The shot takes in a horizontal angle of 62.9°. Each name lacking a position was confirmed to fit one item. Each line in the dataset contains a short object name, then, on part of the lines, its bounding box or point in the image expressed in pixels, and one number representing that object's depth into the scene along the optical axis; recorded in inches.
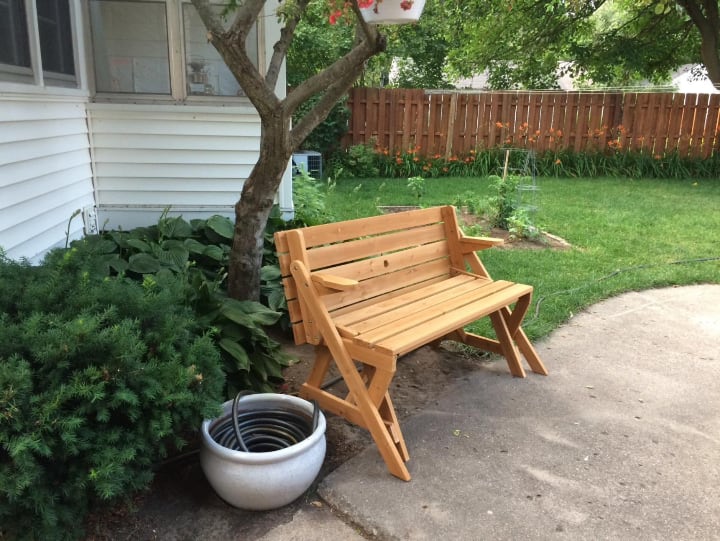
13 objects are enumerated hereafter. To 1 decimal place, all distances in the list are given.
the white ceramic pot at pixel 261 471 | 90.0
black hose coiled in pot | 102.3
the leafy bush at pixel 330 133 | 463.2
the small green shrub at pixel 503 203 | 279.3
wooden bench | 106.3
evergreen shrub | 73.8
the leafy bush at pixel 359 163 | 454.3
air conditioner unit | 402.8
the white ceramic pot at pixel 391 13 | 124.8
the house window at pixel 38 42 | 137.1
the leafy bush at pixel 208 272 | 118.4
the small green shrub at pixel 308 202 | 216.7
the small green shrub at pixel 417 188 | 340.2
